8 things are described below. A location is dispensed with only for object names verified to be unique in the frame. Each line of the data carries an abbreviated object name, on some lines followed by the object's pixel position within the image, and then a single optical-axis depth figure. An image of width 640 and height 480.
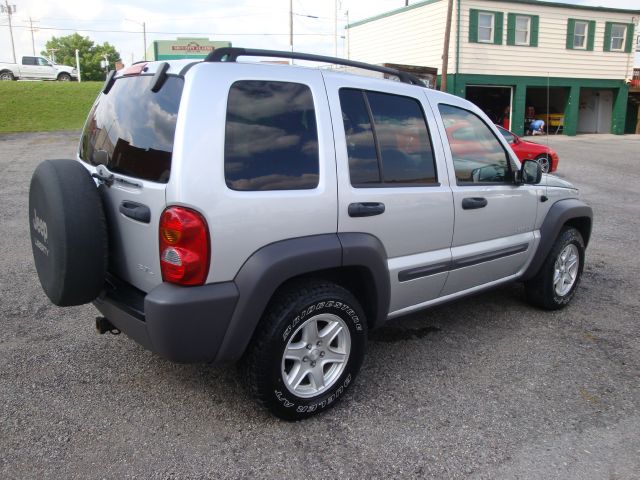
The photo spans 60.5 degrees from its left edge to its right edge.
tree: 76.00
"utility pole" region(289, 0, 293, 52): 41.09
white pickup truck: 30.06
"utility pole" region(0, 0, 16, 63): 67.50
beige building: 23.22
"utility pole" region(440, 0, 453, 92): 20.40
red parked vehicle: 12.63
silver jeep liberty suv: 2.62
